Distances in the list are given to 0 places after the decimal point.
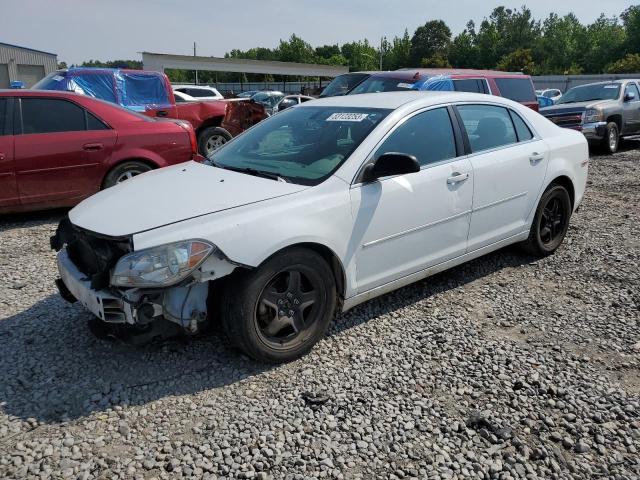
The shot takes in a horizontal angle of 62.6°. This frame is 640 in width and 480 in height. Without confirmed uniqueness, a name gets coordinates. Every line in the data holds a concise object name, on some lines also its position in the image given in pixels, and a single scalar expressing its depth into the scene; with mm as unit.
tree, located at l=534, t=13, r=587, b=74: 71438
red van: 8586
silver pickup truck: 11977
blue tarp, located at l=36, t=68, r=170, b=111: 9500
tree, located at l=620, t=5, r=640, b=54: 58531
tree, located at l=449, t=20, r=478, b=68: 81750
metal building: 41125
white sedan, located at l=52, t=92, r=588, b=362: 2875
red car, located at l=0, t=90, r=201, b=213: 5859
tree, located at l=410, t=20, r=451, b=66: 91812
